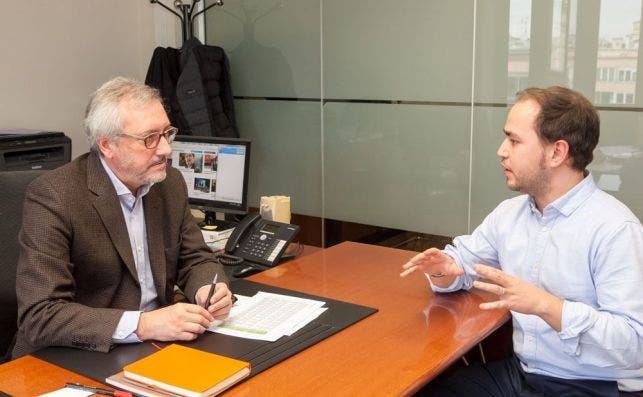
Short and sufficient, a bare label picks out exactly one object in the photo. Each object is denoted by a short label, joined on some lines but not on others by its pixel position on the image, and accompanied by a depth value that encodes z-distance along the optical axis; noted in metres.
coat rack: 4.64
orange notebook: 1.38
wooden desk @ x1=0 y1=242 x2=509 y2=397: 1.47
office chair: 2.05
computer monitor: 2.85
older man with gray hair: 1.67
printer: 3.45
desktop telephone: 2.52
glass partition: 3.30
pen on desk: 1.39
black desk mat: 1.55
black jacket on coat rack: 4.38
